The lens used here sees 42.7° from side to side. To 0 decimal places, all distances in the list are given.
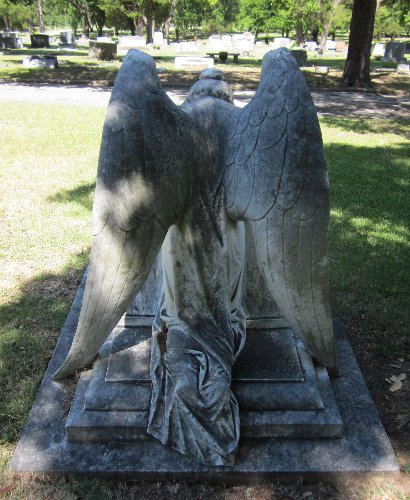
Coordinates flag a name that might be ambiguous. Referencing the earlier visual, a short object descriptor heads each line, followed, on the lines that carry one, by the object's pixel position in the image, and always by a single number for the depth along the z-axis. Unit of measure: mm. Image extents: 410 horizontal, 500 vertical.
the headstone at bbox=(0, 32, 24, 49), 31312
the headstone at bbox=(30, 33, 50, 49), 32812
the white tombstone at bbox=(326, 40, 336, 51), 37206
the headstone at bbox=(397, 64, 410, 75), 19656
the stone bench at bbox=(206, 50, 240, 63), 24266
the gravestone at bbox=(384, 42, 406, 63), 26266
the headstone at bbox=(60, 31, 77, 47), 37219
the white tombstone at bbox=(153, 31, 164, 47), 35009
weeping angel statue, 2180
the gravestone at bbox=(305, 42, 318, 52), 35844
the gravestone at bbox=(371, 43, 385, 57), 30731
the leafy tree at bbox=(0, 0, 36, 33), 35328
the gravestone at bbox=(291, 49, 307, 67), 23438
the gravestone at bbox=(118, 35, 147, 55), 30509
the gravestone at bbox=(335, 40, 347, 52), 35594
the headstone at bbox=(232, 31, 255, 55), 32469
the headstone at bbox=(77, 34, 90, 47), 38606
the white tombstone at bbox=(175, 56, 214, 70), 20328
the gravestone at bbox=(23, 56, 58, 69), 19625
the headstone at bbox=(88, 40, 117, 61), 23158
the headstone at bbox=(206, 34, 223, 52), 37006
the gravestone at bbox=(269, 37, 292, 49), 34716
